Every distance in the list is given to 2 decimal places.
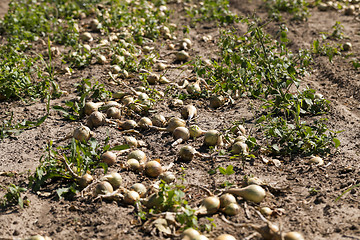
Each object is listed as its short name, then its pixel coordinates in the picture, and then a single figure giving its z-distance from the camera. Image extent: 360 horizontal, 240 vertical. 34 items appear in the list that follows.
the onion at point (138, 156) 3.54
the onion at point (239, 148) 3.58
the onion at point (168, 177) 3.22
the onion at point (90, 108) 4.38
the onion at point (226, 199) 2.91
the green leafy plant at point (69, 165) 3.17
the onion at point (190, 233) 2.51
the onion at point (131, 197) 2.98
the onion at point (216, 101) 4.58
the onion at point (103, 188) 3.04
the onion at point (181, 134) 3.88
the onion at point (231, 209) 2.85
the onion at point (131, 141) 3.76
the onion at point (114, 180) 3.15
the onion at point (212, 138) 3.77
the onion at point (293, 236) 2.52
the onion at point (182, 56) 5.86
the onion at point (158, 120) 4.17
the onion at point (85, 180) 3.15
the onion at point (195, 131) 3.91
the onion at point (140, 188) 3.06
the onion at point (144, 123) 4.10
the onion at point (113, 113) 4.26
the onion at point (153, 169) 3.33
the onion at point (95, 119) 4.14
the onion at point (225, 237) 2.53
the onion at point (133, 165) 3.43
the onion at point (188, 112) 4.23
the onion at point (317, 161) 3.49
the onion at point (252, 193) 2.97
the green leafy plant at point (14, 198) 2.98
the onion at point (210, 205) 2.84
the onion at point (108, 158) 3.46
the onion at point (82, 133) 3.80
